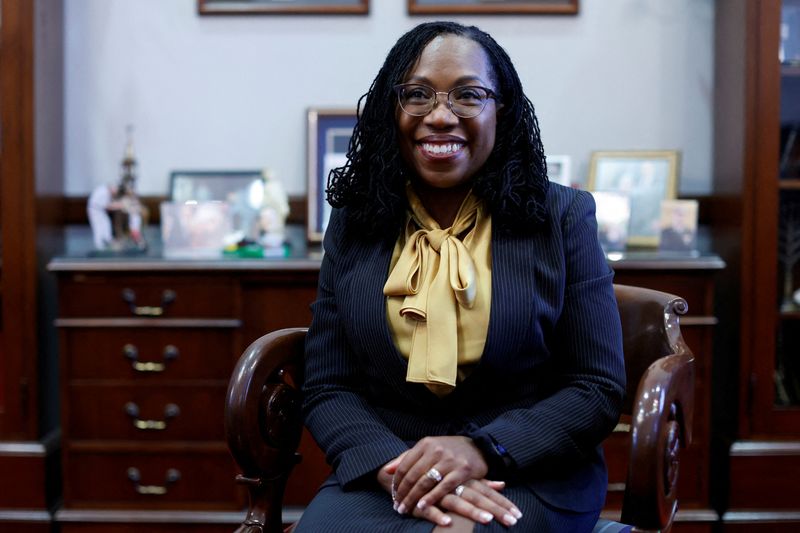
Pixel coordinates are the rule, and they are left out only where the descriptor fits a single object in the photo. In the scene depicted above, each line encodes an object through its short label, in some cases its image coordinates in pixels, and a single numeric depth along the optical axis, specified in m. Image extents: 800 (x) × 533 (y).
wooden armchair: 1.24
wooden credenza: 2.64
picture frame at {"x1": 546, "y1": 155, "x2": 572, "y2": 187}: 2.97
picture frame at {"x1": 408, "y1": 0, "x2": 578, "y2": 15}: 3.01
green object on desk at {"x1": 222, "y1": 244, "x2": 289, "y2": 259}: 2.75
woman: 1.42
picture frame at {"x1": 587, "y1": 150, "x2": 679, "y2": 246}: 2.97
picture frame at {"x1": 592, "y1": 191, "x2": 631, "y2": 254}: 2.83
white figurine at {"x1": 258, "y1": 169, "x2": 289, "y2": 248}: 2.84
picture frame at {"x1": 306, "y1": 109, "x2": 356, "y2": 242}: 3.02
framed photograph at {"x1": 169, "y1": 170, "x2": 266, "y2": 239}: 3.06
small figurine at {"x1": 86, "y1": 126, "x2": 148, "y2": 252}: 2.90
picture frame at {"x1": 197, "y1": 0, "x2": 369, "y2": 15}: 3.04
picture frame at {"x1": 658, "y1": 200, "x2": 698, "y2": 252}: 2.84
